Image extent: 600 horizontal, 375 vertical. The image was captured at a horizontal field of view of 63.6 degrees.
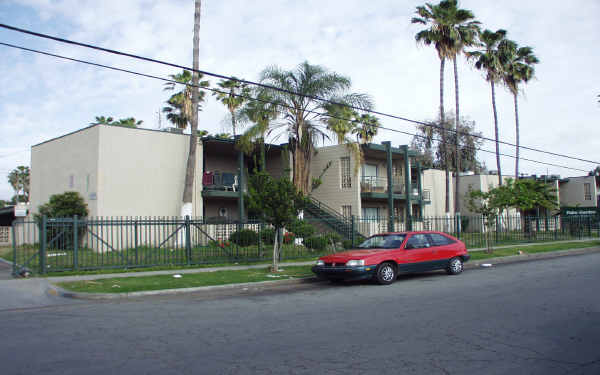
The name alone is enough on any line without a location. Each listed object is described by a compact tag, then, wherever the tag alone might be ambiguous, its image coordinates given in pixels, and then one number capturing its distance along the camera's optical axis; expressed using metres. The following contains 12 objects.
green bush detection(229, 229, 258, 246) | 18.06
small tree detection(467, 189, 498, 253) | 21.11
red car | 12.30
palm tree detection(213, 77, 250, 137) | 35.31
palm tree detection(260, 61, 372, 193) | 24.06
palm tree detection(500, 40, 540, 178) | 35.71
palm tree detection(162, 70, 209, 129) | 30.58
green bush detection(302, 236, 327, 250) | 20.34
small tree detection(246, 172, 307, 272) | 15.30
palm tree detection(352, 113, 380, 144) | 35.41
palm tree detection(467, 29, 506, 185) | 34.66
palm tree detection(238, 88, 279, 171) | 23.81
